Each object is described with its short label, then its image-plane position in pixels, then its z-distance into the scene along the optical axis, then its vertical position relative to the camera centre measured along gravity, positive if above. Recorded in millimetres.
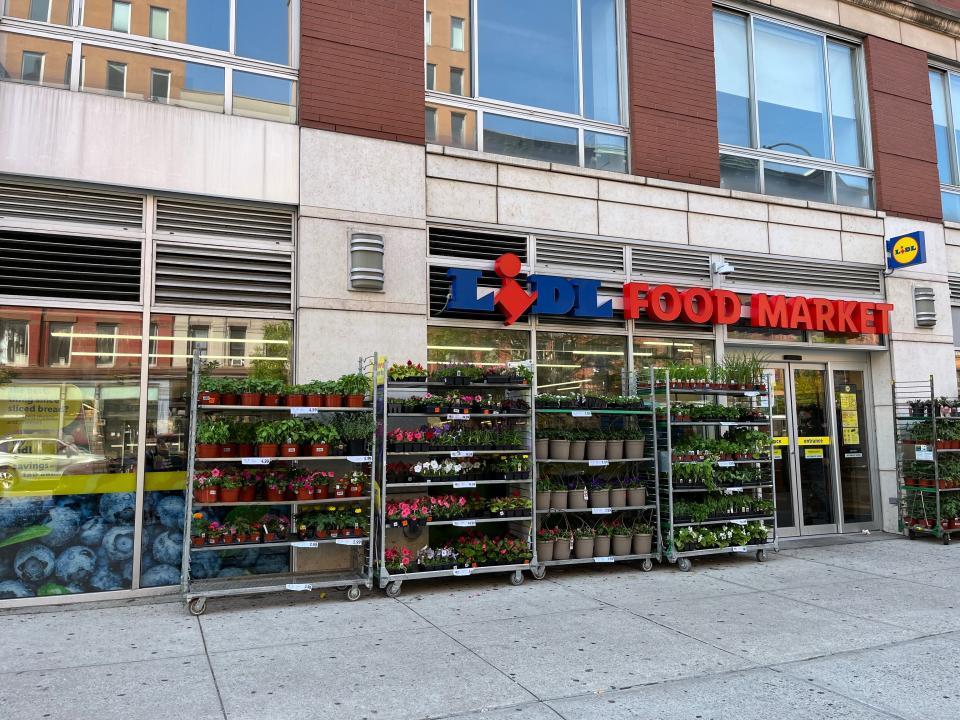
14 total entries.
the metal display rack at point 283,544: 6539 -1151
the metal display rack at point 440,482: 7184 -499
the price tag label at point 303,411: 6930 +232
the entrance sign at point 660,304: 8742 +1705
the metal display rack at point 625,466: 8031 -450
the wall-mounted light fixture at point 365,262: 8078 +1920
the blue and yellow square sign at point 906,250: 11246 +2788
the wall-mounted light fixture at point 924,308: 11617 +1942
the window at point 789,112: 11242 +5136
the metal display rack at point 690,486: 8438 -653
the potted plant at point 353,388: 7238 +471
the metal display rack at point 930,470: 10016 -579
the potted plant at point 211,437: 6582 -8
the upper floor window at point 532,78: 9492 +4872
